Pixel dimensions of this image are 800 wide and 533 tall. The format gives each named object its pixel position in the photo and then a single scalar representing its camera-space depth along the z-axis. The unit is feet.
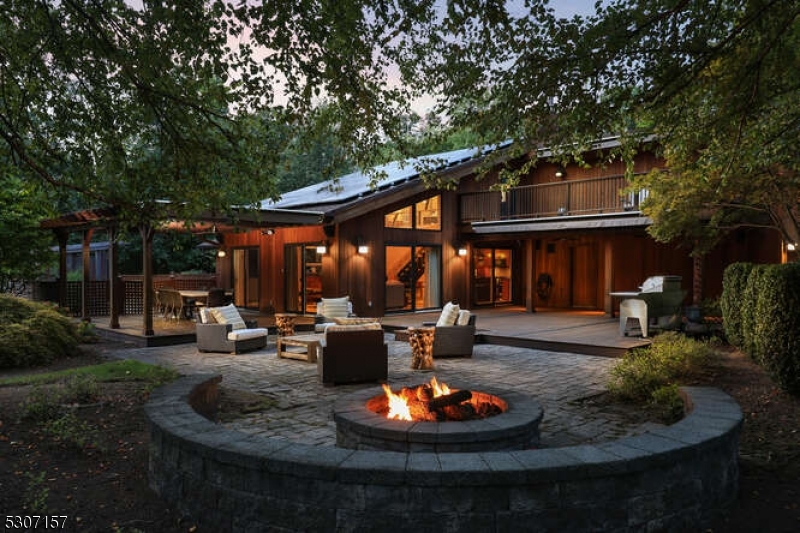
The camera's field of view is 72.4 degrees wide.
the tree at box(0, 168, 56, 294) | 42.34
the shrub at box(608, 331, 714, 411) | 19.97
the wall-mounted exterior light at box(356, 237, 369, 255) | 44.83
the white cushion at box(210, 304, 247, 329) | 31.37
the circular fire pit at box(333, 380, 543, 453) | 12.21
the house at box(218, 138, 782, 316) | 44.60
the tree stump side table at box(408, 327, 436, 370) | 26.05
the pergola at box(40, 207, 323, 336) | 34.30
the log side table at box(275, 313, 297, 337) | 33.14
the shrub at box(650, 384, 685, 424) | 17.35
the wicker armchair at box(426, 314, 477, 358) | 29.30
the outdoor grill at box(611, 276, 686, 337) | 32.86
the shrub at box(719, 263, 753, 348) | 28.14
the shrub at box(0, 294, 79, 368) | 27.09
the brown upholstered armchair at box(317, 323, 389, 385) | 22.38
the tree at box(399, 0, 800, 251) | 15.76
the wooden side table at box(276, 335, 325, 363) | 28.35
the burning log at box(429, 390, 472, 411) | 13.92
